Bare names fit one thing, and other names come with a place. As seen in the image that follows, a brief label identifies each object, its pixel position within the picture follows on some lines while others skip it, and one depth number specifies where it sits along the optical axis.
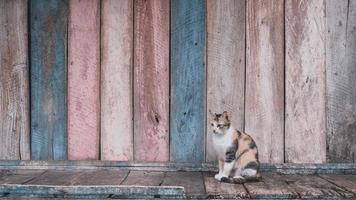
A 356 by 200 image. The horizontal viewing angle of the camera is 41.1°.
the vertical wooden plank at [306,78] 2.46
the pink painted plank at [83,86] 2.48
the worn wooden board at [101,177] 2.09
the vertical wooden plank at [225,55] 2.46
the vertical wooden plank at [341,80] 2.45
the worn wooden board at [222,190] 1.84
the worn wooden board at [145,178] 2.07
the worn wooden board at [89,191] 1.89
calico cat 2.18
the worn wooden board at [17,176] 2.12
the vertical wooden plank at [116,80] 2.48
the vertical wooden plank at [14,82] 2.49
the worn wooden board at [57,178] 2.08
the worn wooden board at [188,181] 1.89
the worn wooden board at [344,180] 2.02
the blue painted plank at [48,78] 2.49
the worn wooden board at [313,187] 1.86
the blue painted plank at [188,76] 2.46
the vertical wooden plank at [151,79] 2.48
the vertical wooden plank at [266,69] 2.46
